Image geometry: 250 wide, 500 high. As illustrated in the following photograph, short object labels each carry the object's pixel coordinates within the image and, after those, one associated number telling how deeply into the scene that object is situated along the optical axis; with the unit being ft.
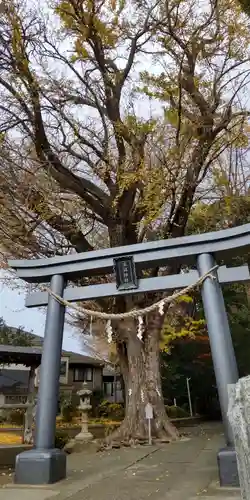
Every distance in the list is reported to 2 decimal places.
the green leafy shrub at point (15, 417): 47.80
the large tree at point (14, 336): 69.82
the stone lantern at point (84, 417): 37.33
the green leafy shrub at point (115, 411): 55.41
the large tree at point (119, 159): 33.42
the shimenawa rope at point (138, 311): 18.42
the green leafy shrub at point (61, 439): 33.50
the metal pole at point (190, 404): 67.62
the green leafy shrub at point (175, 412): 57.79
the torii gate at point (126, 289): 16.66
